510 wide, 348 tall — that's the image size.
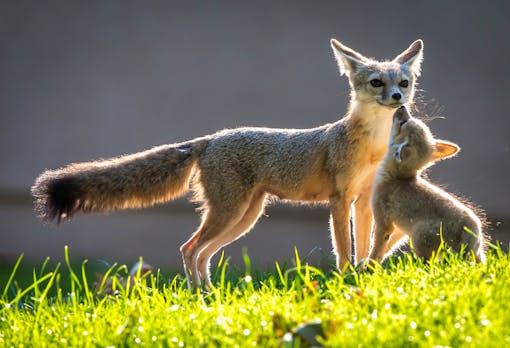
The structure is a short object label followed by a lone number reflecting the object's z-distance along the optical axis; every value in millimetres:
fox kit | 9203
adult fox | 11719
